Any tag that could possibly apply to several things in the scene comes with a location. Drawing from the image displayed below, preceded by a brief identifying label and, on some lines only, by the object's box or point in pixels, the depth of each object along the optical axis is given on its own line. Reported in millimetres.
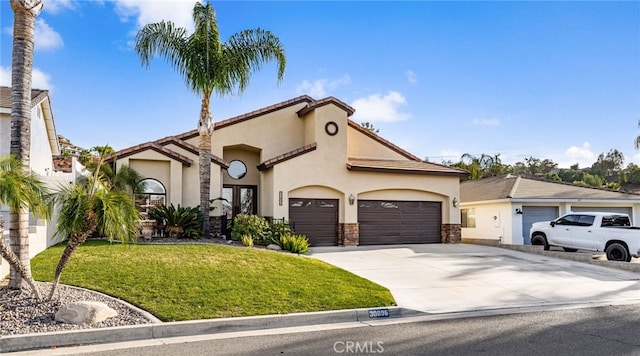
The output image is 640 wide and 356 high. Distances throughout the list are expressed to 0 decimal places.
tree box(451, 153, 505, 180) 40012
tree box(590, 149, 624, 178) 61059
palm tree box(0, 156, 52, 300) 6699
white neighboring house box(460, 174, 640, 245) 21719
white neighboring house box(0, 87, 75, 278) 11367
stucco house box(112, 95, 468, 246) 18344
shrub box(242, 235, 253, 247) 15109
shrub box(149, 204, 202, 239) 15812
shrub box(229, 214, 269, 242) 16172
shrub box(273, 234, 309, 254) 15594
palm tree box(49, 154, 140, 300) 7129
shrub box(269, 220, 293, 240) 16719
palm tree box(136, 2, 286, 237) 16344
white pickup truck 15609
